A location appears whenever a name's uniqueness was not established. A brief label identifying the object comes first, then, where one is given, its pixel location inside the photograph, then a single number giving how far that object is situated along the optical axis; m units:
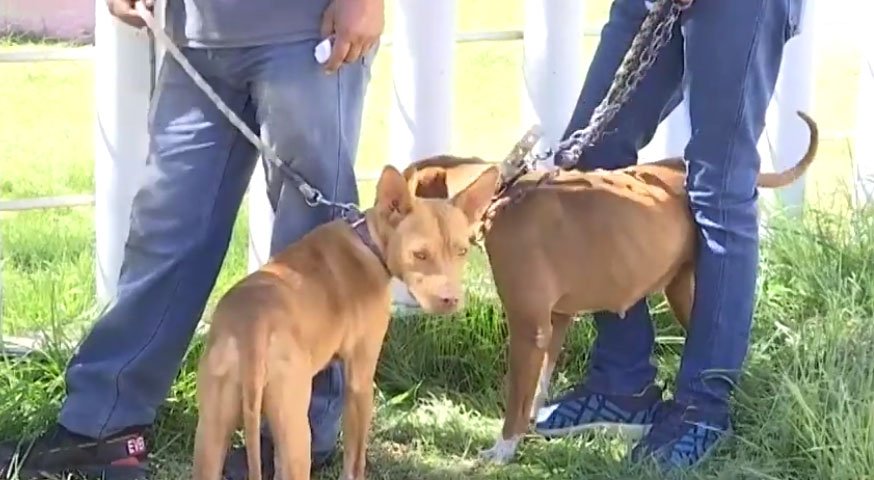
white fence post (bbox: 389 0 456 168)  7.27
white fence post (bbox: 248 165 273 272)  7.14
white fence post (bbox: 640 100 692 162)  7.91
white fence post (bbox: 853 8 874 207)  8.45
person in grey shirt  5.62
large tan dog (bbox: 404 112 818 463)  6.31
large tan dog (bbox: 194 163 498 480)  5.07
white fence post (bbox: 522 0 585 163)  7.52
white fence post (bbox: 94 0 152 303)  6.73
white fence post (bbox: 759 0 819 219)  8.07
